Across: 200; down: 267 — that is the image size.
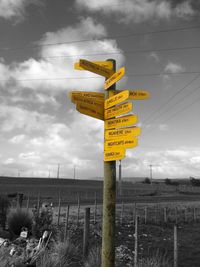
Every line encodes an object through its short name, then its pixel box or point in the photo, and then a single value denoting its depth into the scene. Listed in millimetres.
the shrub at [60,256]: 6396
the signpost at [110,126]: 4391
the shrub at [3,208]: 11540
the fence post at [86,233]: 8500
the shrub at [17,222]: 11195
